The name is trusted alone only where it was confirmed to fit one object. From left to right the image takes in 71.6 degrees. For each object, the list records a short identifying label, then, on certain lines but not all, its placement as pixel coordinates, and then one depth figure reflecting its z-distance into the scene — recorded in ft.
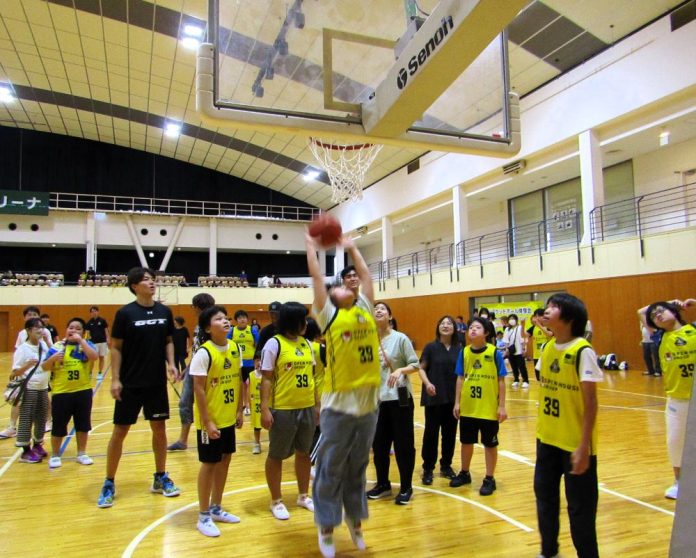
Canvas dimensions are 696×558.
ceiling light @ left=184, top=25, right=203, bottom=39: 46.65
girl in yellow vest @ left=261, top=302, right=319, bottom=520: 11.67
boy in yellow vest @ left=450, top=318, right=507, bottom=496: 13.34
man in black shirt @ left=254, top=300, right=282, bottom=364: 16.20
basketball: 9.12
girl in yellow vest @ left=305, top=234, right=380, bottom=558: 8.84
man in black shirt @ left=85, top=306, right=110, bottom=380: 36.29
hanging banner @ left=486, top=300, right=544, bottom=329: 47.48
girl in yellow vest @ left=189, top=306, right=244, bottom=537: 10.90
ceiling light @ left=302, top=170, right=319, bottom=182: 71.05
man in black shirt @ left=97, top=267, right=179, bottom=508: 12.65
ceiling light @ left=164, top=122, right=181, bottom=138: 71.73
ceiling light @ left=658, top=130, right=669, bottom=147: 39.86
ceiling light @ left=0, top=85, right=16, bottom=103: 66.27
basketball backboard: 13.64
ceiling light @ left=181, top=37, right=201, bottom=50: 48.66
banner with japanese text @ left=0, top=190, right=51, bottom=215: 75.82
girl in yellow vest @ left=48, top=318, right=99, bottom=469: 15.81
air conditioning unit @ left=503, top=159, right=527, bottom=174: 50.39
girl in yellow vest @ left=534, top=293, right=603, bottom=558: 8.27
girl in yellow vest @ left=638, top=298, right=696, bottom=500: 12.03
